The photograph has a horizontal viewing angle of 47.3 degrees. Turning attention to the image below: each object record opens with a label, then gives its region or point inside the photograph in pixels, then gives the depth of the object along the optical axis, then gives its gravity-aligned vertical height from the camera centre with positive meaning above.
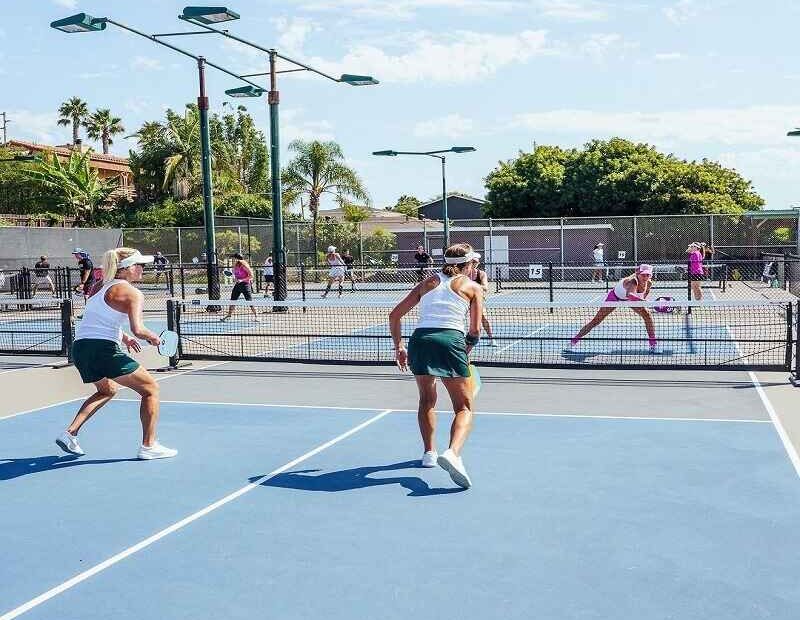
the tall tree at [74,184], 54.25 +5.15
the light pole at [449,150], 30.27 +3.71
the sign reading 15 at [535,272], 32.94 -0.48
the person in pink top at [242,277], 19.08 -0.24
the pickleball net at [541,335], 12.11 -1.29
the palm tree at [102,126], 86.69 +13.59
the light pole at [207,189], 20.20 +1.79
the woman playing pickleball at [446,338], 6.24 -0.53
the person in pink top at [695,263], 19.45 -0.16
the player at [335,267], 25.62 -0.10
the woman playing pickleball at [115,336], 6.80 -0.50
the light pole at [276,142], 20.30 +2.85
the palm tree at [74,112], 85.25 +14.75
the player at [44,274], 28.59 -0.12
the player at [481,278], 12.16 -0.24
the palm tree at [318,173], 50.72 +5.06
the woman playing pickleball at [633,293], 12.77 -0.51
